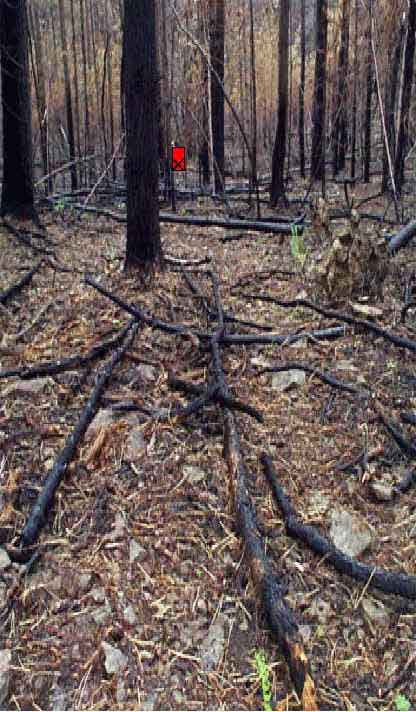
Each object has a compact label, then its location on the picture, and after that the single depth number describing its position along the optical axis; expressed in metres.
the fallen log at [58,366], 3.21
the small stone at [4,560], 2.10
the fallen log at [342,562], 2.01
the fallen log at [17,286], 4.27
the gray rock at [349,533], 2.20
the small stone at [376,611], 1.96
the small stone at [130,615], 1.94
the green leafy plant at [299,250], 5.02
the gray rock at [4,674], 1.73
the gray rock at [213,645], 1.83
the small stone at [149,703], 1.70
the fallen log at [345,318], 3.44
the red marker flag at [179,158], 9.31
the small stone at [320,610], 1.97
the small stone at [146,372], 3.17
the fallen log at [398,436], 2.68
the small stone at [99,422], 2.74
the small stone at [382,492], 2.45
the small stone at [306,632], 1.89
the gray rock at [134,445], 2.62
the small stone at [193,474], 2.52
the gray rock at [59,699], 1.71
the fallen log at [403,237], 4.77
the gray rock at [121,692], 1.72
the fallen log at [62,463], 2.23
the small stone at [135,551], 2.16
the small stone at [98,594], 2.01
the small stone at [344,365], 3.30
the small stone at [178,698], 1.72
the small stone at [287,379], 3.20
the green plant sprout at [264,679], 1.64
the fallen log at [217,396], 2.91
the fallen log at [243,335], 3.57
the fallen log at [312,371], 3.10
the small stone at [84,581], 2.05
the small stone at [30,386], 3.07
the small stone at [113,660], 1.79
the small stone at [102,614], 1.94
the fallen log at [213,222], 6.44
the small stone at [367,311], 3.81
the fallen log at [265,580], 1.70
